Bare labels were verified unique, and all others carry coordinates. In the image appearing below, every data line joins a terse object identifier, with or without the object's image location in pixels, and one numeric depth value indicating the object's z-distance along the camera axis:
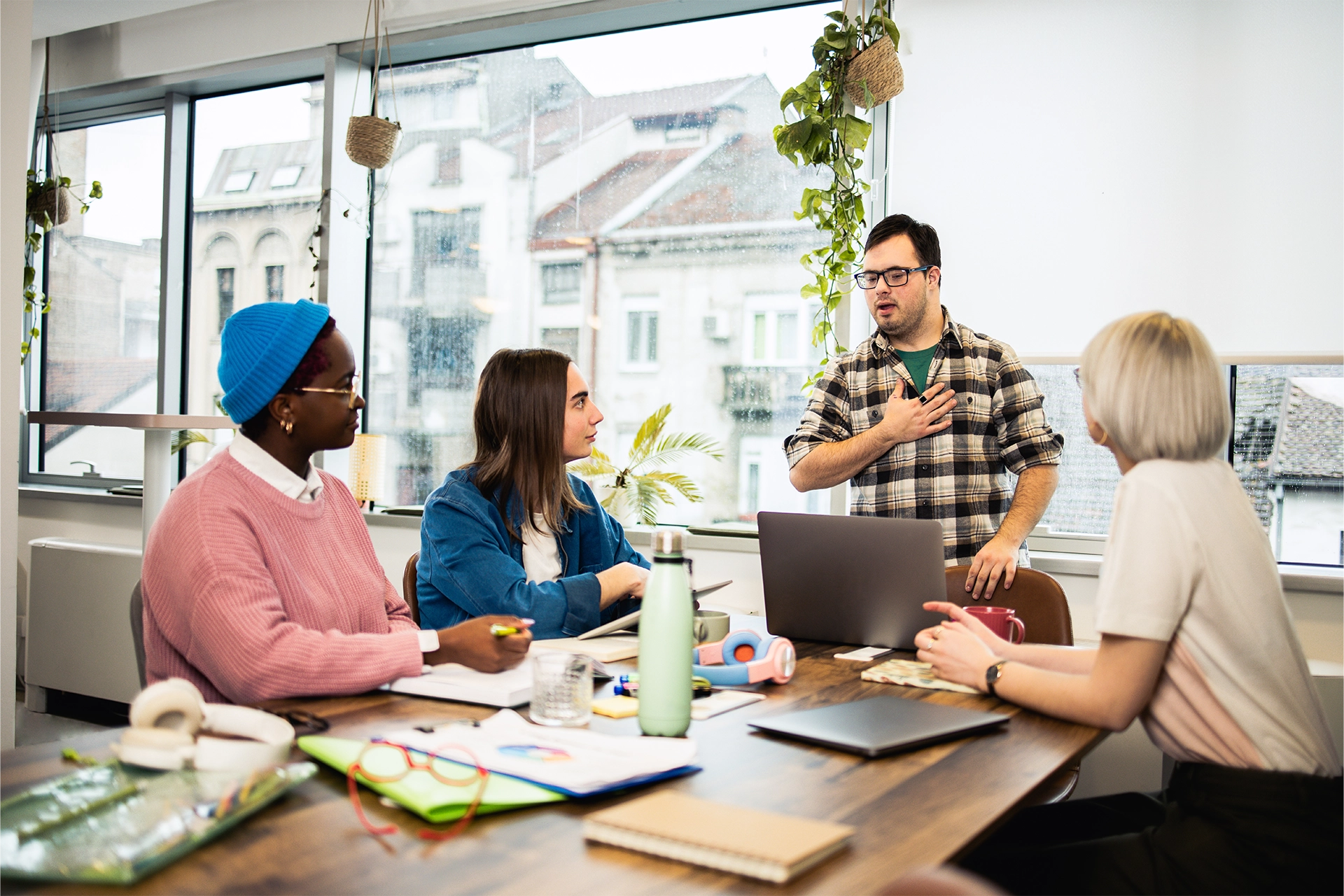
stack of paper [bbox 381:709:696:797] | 1.07
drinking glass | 1.32
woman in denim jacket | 2.02
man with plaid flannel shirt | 2.74
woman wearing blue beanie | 1.45
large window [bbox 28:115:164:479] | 5.41
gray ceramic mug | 1.78
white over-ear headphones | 1.06
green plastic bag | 0.84
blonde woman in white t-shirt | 1.26
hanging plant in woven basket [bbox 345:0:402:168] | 4.03
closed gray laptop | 1.29
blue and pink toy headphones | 1.62
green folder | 0.98
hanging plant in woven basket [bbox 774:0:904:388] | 3.23
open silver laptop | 1.84
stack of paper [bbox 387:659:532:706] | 1.44
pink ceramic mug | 1.84
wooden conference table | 0.86
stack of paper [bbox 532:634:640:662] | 1.78
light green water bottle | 1.25
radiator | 4.23
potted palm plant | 4.00
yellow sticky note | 1.41
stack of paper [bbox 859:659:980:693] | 1.67
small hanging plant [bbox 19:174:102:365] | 4.70
